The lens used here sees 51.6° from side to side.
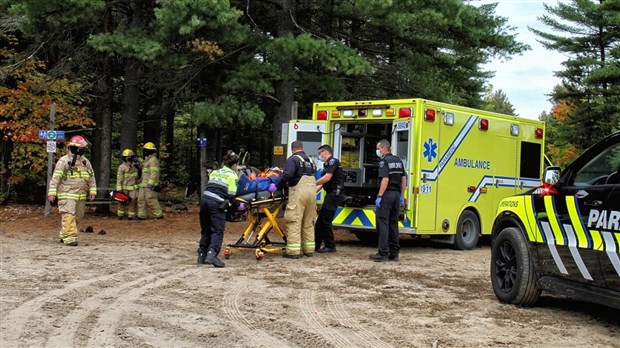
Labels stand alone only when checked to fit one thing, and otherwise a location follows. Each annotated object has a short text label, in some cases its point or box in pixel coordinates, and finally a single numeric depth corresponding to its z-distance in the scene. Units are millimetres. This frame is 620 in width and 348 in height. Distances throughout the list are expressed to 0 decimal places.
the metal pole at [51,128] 15095
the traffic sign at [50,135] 14766
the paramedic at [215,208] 8828
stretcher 9680
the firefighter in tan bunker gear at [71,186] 10688
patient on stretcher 9594
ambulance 10805
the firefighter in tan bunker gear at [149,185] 15609
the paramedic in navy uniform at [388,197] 9766
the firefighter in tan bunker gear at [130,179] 15914
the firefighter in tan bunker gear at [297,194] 9797
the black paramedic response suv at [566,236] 5438
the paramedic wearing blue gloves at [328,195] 10633
